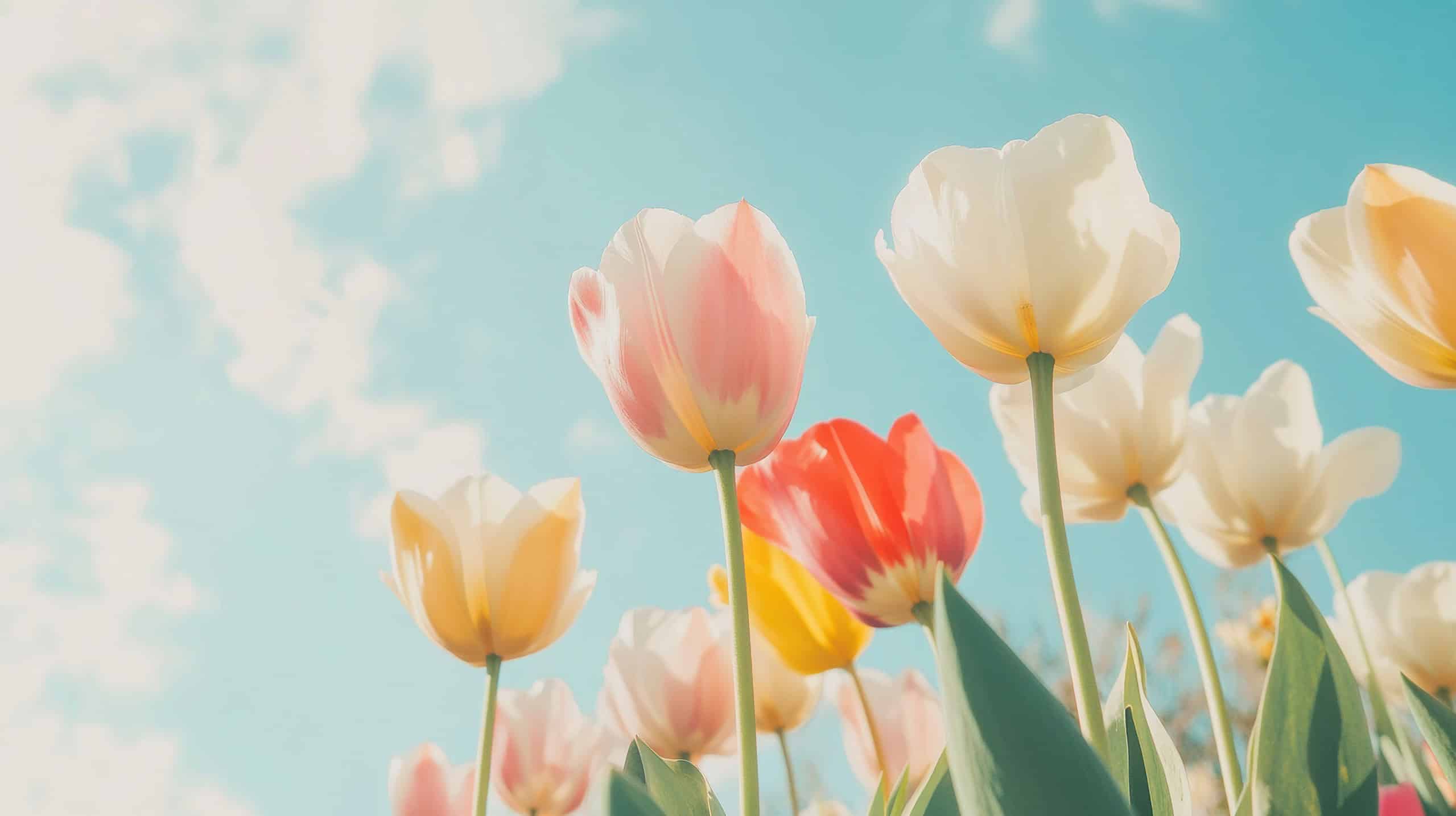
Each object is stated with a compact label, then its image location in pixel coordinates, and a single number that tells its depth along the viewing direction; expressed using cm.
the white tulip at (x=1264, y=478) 78
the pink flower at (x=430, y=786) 82
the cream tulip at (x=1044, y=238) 60
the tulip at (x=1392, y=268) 61
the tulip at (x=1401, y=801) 54
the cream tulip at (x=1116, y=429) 73
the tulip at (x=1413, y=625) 86
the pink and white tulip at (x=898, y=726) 83
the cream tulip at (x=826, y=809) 86
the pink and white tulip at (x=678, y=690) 80
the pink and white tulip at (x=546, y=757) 83
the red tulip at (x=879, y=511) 65
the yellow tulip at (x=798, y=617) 73
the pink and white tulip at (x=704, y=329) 62
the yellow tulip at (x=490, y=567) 70
